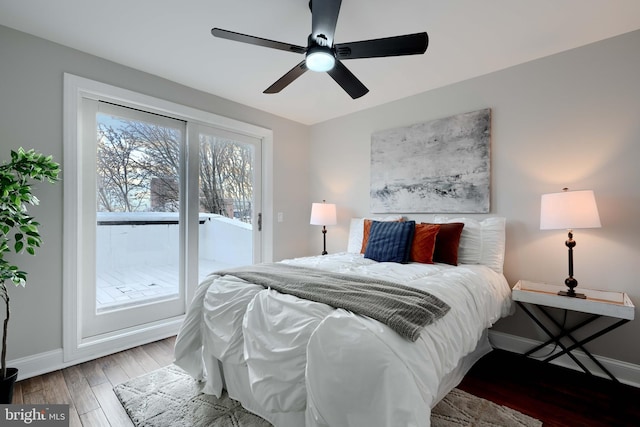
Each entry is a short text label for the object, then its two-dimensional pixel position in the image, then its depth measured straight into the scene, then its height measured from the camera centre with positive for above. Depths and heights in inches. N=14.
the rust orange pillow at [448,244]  95.3 -10.2
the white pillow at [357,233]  124.6 -8.9
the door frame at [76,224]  89.3 -4.0
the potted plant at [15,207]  66.1 +0.8
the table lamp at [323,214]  140.4 -0.9
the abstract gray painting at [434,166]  106.0 +18.6
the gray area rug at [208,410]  63.9 -45.7
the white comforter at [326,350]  41.0 -23.8
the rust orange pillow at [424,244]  95.6 -10.3
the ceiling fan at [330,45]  60.6 +37.5
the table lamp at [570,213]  75.8 +0.1
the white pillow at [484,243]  94.1 -10.0
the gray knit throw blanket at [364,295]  48.0 -15.9
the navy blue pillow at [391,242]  97.7 -10.2
